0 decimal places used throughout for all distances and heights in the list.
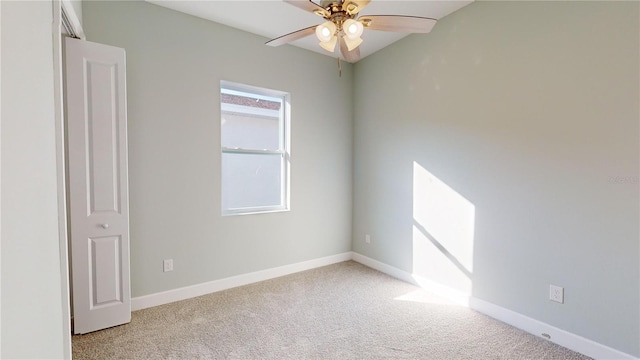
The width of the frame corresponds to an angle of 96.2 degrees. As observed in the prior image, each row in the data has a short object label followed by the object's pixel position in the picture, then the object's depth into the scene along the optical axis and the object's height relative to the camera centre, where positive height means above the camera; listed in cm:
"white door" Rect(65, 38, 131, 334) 214 -10
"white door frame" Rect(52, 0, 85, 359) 102 +0
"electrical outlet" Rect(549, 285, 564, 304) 215 -93
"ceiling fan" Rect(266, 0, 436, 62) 167 +90
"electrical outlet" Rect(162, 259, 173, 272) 275 -90
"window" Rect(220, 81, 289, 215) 317 +26
